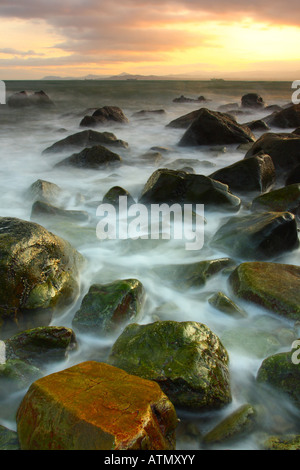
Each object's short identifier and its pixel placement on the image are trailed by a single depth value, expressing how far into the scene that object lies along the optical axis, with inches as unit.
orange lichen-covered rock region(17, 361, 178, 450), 67.3
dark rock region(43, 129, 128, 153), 419.7
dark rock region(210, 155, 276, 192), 259.6
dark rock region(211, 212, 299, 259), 168.6
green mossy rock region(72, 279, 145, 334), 124.9
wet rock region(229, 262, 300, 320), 128.1
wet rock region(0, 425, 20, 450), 77.9
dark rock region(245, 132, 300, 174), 283.9
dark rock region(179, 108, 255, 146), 416.2
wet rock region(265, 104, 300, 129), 544.1
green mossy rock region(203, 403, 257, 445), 87.1
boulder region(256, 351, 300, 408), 96.0
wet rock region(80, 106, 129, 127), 625.3
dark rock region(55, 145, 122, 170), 344.8
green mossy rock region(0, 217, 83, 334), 122.0
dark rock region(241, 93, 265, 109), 946.7
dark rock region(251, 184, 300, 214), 214.4
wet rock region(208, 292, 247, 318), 132.4
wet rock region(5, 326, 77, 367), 109.0
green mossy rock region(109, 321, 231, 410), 92.0
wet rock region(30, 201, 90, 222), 222.5
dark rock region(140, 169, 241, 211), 231.9
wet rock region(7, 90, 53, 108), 964.6
